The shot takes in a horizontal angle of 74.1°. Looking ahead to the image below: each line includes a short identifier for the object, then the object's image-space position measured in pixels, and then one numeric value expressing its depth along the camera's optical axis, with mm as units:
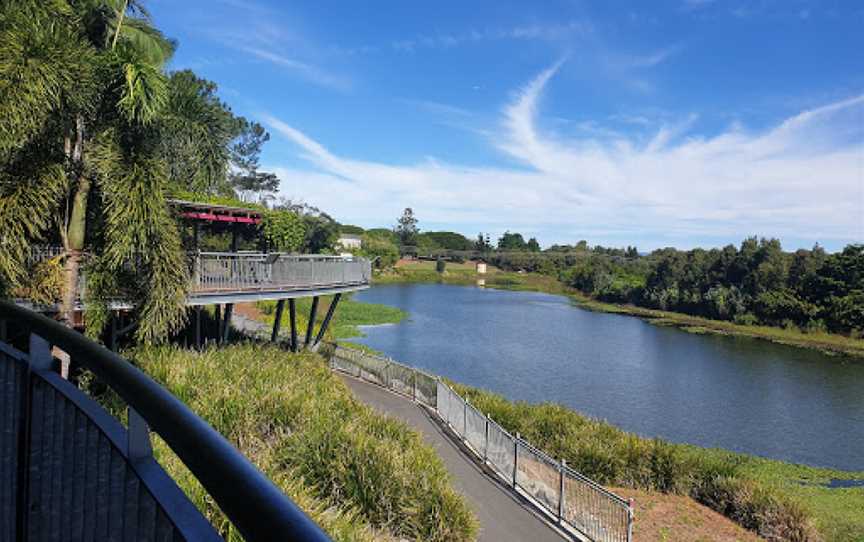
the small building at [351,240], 126412
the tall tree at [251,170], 65500
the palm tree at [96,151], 8766
